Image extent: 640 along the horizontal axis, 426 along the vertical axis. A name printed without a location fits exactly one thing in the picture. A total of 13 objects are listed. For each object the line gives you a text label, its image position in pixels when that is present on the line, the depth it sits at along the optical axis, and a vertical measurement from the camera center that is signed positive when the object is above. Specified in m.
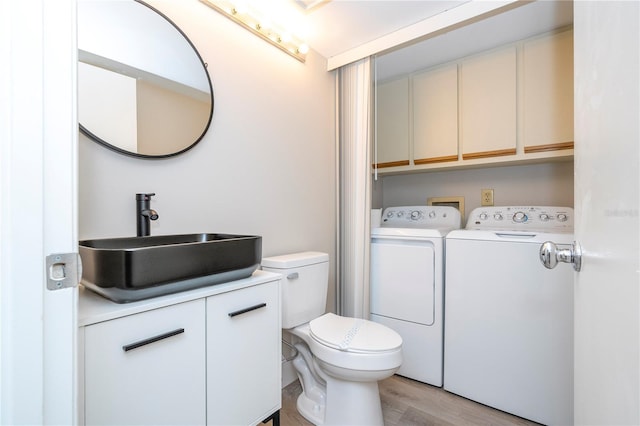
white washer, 1.49 -0.60
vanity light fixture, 1.46 +1.02
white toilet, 1.30 -0.64
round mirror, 1.07 +0.53
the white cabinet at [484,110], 1.82 +0.72
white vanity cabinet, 0.76 -0.45
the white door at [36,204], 0.45 +0.01
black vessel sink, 0.80 -0.16
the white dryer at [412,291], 1.84 -0.53
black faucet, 1.15 -0.01
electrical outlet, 2.31 +0.11
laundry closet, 1.56 +0.29
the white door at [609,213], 0.36 +0.00
